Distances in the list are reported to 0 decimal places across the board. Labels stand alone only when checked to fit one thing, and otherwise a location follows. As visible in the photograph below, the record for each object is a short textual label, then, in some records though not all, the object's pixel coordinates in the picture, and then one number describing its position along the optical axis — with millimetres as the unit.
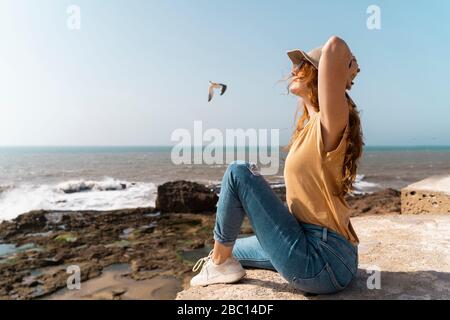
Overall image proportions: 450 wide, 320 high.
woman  1988
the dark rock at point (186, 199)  11820
